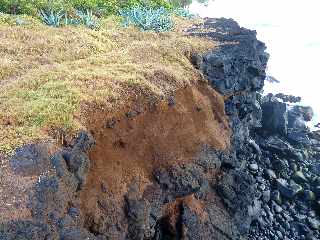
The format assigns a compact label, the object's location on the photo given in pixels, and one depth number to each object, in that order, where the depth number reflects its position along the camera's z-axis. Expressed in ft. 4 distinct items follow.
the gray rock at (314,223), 30.54
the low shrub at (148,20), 30.98
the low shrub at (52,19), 29.37
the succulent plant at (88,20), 30.23
